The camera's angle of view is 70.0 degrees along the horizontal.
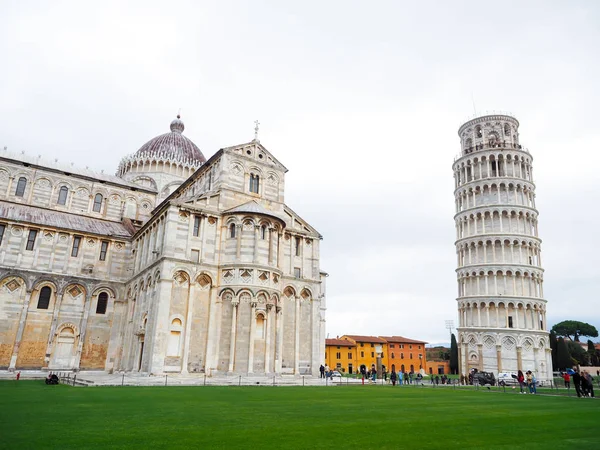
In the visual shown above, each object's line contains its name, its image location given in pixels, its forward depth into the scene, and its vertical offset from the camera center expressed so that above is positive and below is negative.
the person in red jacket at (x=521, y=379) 26.45 -1.18
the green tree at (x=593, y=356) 84.25 +1.30
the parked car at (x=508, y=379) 36.81 -1.65
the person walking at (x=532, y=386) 25.32 -1.48
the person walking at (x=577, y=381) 21.73 -0.93
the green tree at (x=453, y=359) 77.12 -0.16
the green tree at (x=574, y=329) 98.38 +7.42
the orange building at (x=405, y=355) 84.69 +0.33
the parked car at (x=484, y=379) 35.79 -1.61
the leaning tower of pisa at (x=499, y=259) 50.34 +12.12
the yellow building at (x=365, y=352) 82.85 +0.69
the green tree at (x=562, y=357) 71.75 +0.77
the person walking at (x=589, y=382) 21.48 -0.95
